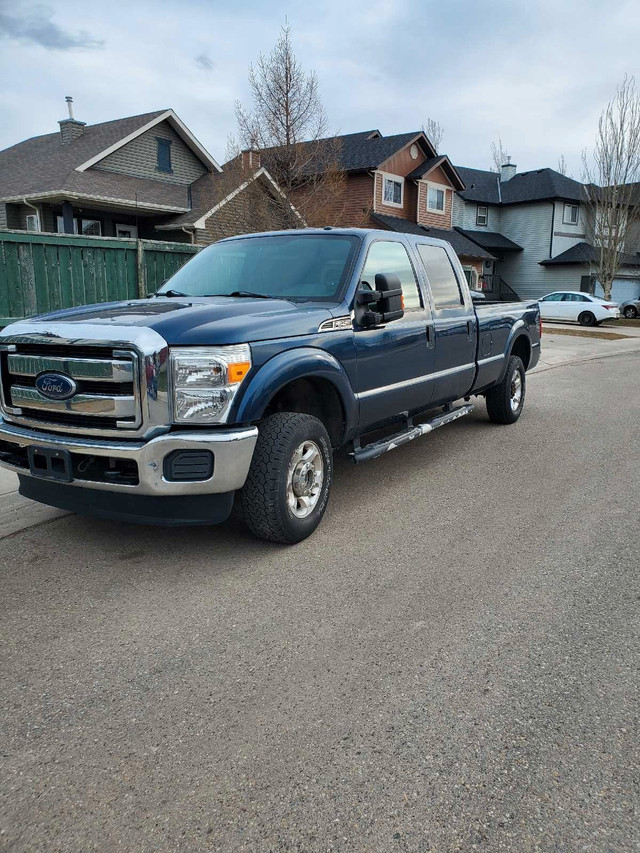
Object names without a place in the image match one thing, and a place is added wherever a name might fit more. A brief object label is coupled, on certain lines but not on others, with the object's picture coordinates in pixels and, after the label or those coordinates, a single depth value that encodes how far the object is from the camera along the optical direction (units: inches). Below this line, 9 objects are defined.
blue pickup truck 151.0
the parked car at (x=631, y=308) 1498.5
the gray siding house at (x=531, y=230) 1583.4
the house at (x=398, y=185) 1153.4
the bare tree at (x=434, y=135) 2239.2
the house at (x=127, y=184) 813.9
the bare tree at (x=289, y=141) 758.5
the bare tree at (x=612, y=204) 1277.1
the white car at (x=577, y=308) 1146.7
